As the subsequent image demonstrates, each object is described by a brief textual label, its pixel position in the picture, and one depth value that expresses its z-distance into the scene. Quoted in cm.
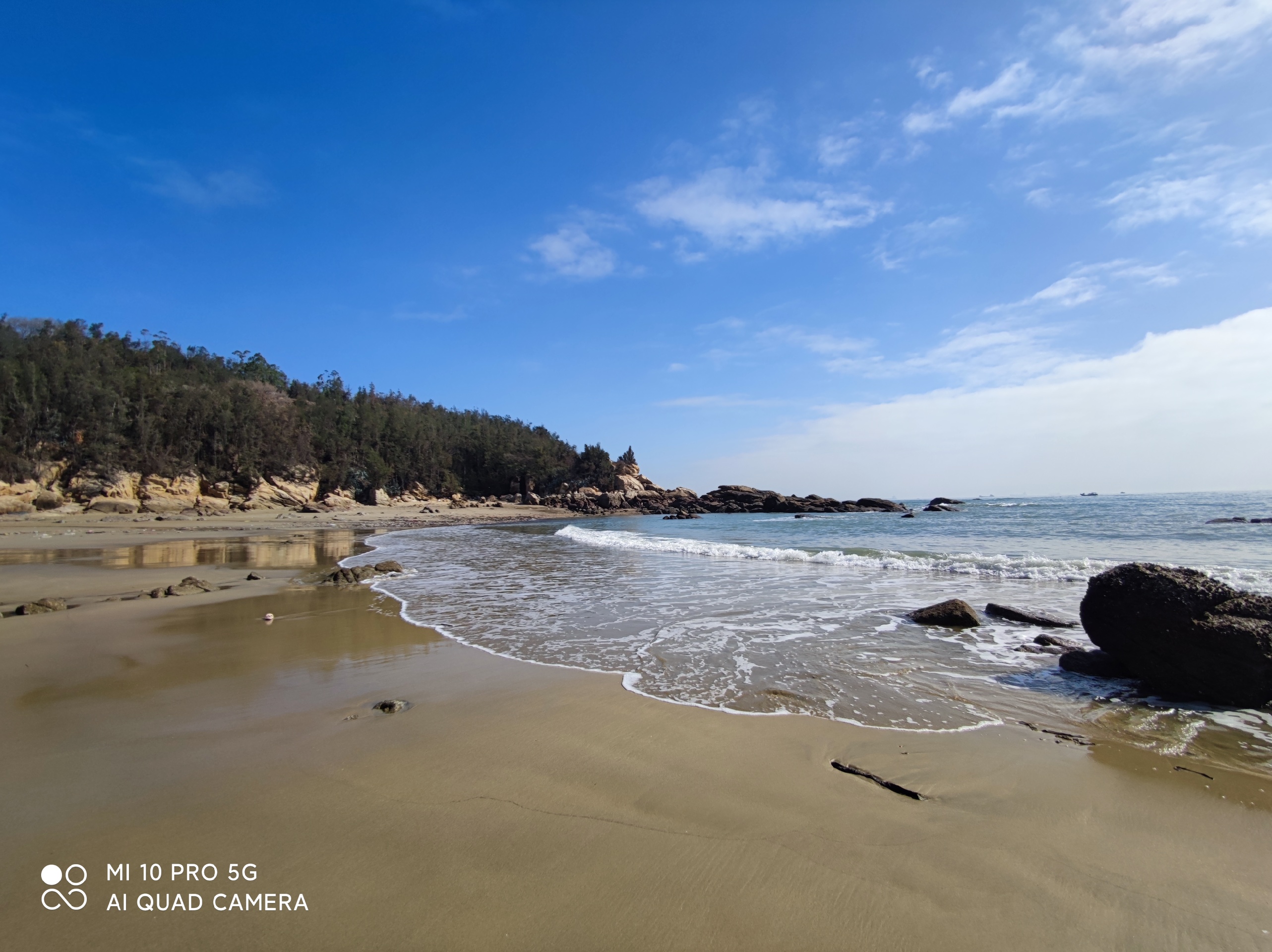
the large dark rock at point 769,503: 7031
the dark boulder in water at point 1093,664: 618
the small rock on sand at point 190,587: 1131
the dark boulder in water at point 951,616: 853
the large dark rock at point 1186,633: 518
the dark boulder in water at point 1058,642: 723
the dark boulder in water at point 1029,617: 852
